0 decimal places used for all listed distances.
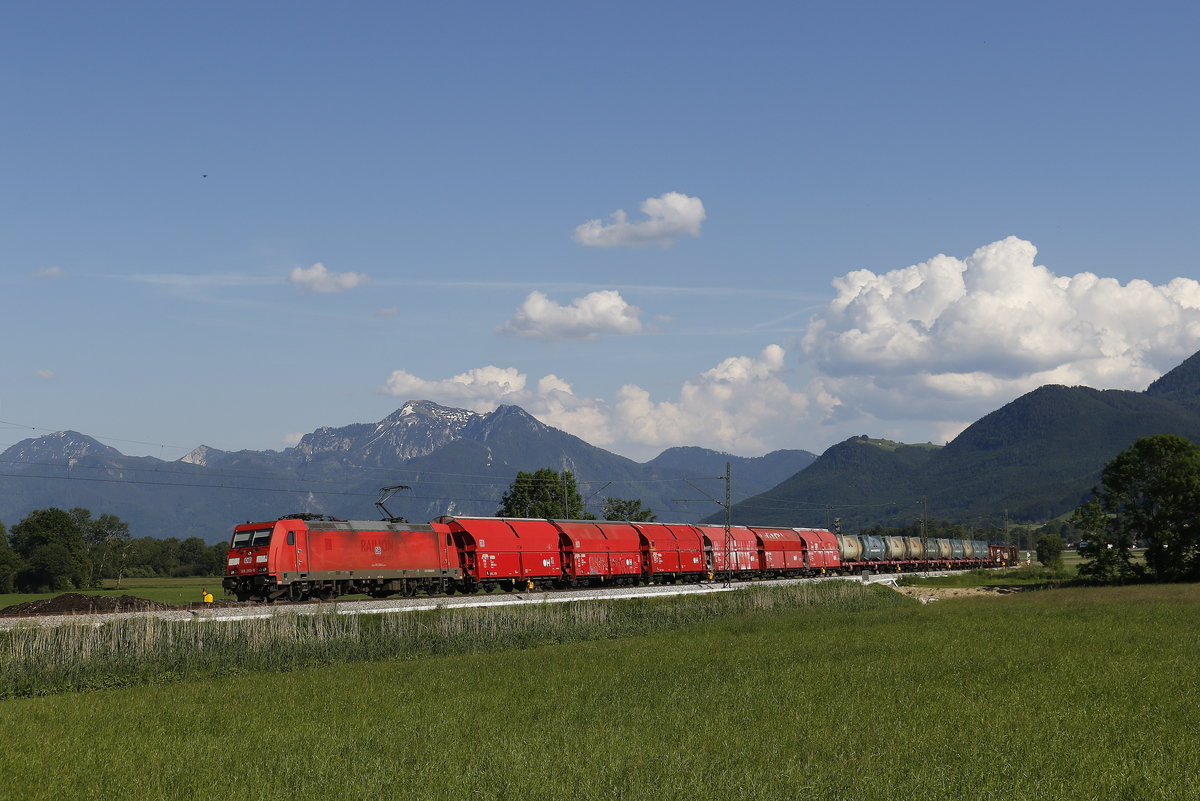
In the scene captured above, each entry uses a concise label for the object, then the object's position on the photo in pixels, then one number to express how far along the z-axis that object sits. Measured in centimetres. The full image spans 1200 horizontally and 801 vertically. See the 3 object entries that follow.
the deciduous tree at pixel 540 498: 16062
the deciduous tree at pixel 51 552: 11431
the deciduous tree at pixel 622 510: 17925
